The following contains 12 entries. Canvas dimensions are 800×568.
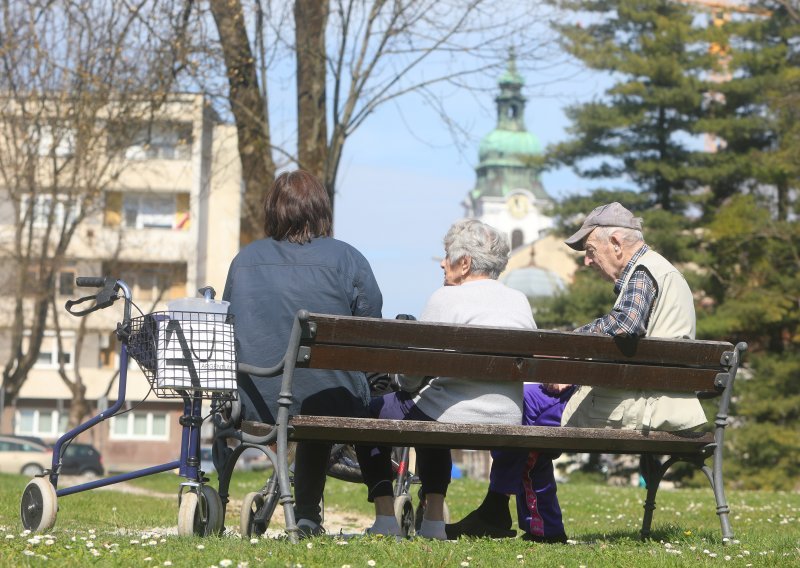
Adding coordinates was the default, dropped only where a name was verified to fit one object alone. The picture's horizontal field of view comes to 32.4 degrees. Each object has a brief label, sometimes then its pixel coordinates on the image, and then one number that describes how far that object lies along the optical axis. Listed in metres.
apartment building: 58.97
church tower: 133.38
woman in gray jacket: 6.24
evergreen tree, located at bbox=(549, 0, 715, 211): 38.91
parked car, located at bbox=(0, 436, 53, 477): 47.75
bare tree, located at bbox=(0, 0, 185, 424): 21.88
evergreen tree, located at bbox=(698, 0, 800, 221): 37.94
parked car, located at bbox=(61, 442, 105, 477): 47.16
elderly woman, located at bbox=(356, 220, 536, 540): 6.27
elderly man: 6.47
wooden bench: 5.76
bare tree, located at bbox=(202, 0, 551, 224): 16.39
